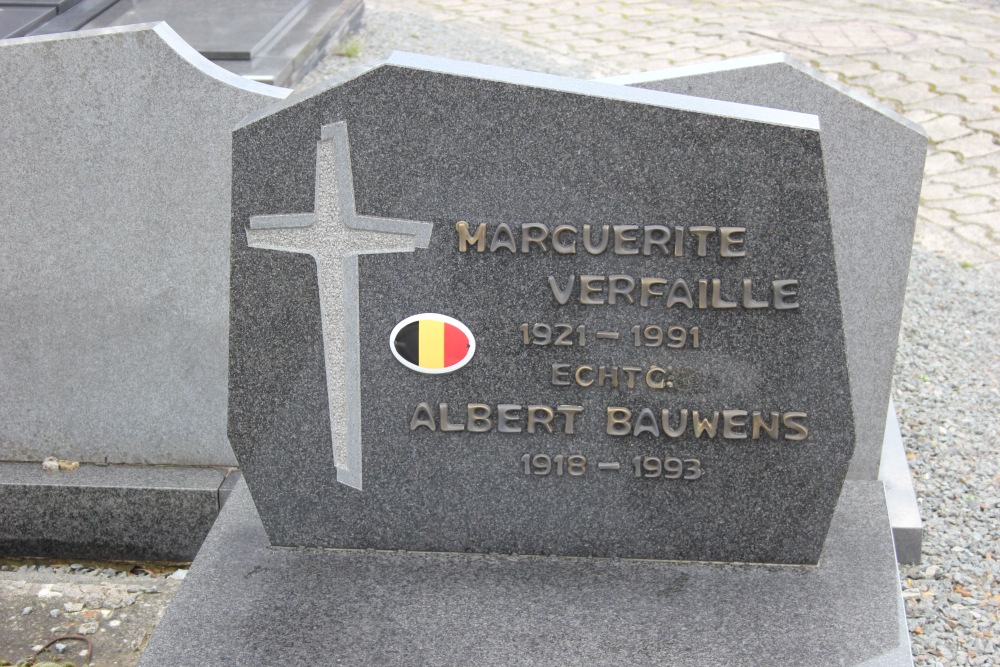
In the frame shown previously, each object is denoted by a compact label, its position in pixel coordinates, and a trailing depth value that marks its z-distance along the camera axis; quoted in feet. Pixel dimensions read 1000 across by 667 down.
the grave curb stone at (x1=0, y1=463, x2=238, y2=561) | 10.81
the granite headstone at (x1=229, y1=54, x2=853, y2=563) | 7.50
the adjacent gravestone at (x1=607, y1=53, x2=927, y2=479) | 9.12
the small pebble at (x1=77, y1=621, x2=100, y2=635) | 9.82
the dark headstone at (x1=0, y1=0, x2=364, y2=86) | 17.99
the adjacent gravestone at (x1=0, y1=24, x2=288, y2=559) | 9.91
